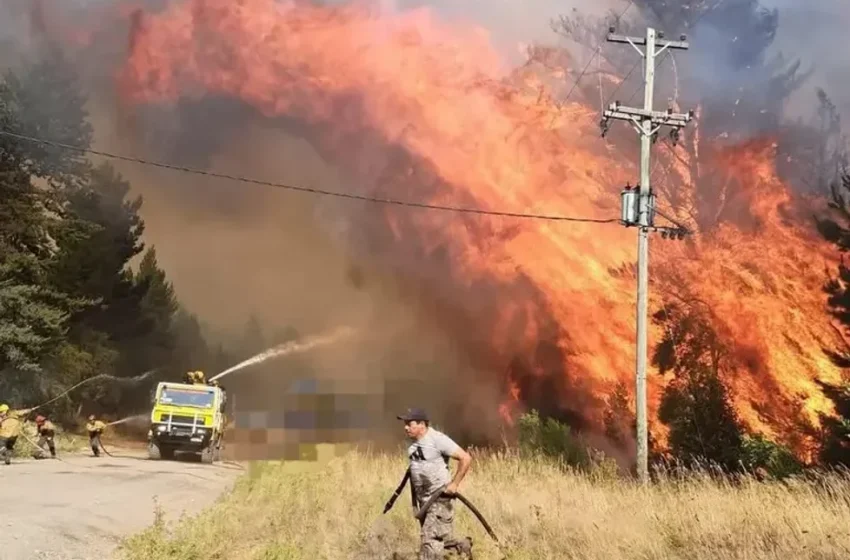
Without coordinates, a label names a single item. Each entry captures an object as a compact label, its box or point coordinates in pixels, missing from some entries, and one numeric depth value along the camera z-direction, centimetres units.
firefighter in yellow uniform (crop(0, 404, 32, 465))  2045
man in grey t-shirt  841
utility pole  1672
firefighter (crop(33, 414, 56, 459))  2386
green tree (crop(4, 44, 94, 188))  3466
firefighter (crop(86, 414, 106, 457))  2653
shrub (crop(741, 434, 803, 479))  2194
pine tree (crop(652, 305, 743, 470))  2228
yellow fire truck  2406
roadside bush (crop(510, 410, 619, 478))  2348
